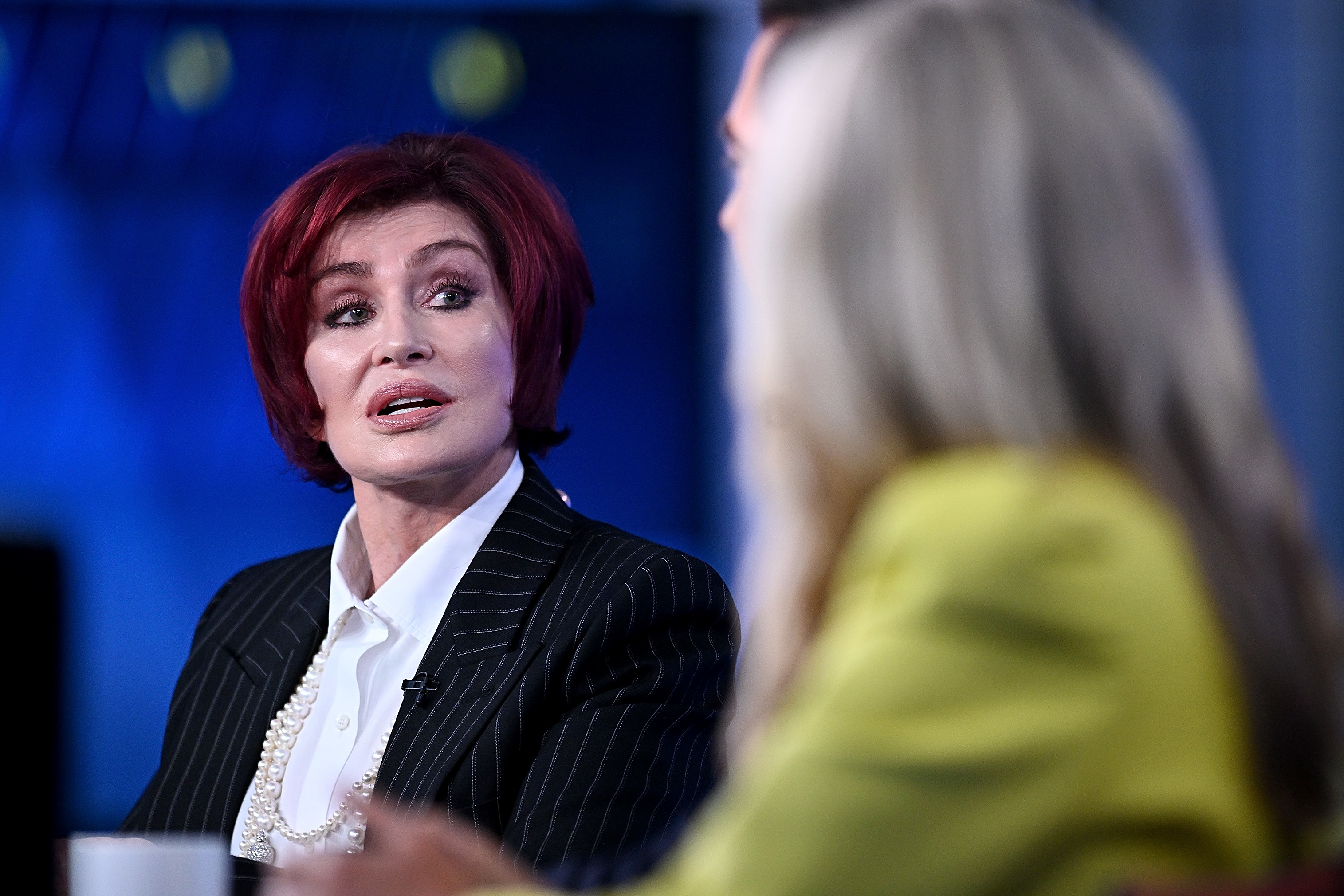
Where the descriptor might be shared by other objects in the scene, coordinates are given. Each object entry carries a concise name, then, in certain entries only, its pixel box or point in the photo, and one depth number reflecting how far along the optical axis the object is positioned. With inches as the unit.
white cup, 159.1
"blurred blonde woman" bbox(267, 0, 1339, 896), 118.9
